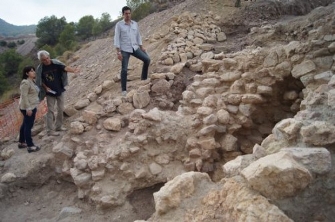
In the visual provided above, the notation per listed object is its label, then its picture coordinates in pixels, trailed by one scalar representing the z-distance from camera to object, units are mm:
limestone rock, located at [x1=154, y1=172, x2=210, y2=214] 2856
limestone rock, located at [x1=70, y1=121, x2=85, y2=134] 5523
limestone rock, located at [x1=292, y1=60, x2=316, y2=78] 4447
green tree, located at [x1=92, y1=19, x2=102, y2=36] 28902
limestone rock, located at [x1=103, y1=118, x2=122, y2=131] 5375
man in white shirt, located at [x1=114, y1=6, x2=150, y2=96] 5984
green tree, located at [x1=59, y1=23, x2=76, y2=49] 28358
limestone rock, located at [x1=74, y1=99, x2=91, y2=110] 6309
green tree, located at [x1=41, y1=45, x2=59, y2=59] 24544
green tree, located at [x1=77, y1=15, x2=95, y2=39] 33203
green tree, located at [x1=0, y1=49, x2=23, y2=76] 30875
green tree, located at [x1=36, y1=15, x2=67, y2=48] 36031
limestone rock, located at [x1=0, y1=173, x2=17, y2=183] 5070
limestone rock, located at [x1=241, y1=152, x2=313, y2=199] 2309
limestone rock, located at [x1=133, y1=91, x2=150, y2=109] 5762
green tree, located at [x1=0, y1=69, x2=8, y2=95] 24156
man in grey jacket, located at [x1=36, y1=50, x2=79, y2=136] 5543
